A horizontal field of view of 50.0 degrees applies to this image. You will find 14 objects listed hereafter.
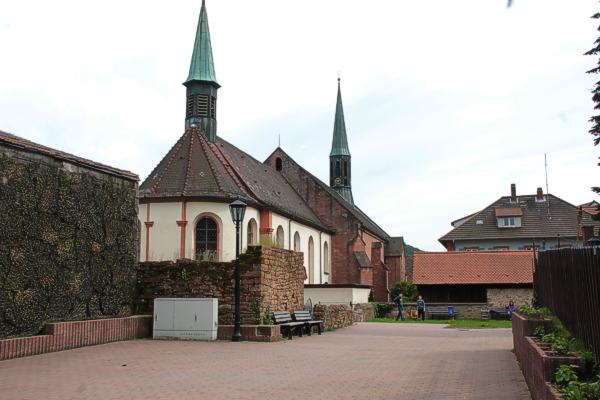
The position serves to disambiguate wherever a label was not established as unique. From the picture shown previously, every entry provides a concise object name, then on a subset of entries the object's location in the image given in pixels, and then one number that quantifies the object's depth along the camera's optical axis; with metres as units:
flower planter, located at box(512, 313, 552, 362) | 10.18
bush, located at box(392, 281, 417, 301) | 48.34
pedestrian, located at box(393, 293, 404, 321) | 38.06
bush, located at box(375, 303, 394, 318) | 41.03
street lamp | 17.66
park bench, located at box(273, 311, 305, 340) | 19.00
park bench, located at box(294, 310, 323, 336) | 20.59
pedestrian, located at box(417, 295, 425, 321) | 37.92
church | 34.41
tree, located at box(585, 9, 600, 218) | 18.12
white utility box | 17.80
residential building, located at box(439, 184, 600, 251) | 62.61
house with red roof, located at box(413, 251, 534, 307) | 40.47
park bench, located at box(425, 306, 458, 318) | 39.81
